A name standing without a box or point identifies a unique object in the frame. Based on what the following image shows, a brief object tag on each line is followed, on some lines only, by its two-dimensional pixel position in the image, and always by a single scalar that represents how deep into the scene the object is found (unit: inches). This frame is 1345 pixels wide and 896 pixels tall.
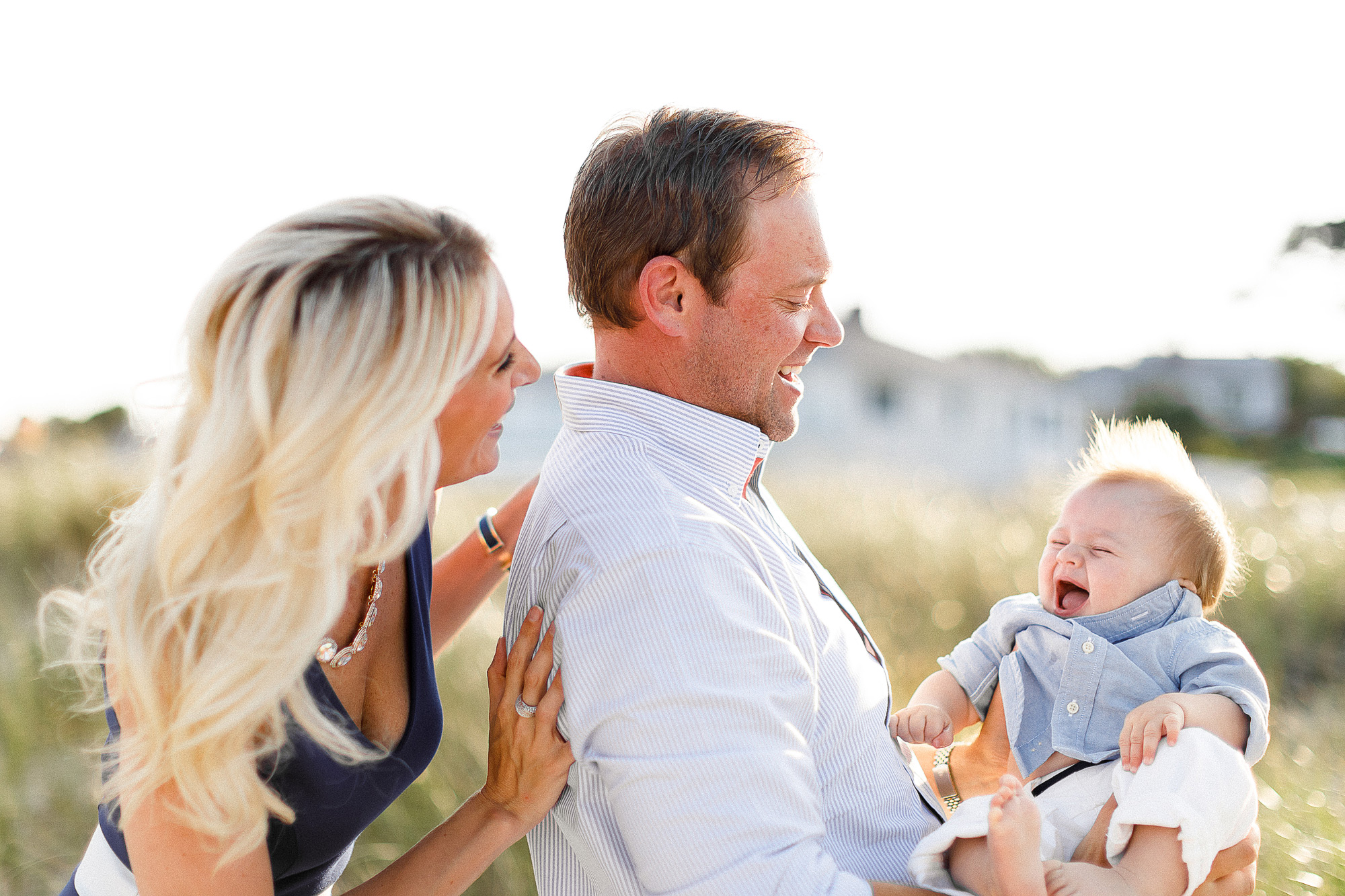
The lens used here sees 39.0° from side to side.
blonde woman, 45.2
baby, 48.1
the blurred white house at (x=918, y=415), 1072.5
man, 45.3
